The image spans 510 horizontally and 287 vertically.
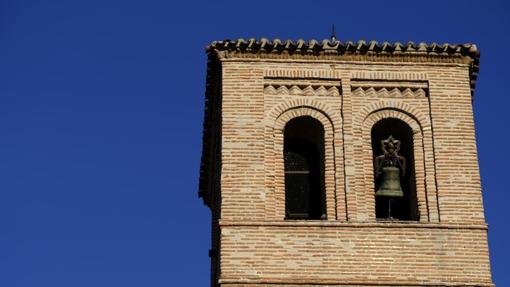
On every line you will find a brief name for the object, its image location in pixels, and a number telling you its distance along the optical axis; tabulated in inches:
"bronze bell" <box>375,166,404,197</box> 794.8
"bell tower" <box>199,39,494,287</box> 759.1
